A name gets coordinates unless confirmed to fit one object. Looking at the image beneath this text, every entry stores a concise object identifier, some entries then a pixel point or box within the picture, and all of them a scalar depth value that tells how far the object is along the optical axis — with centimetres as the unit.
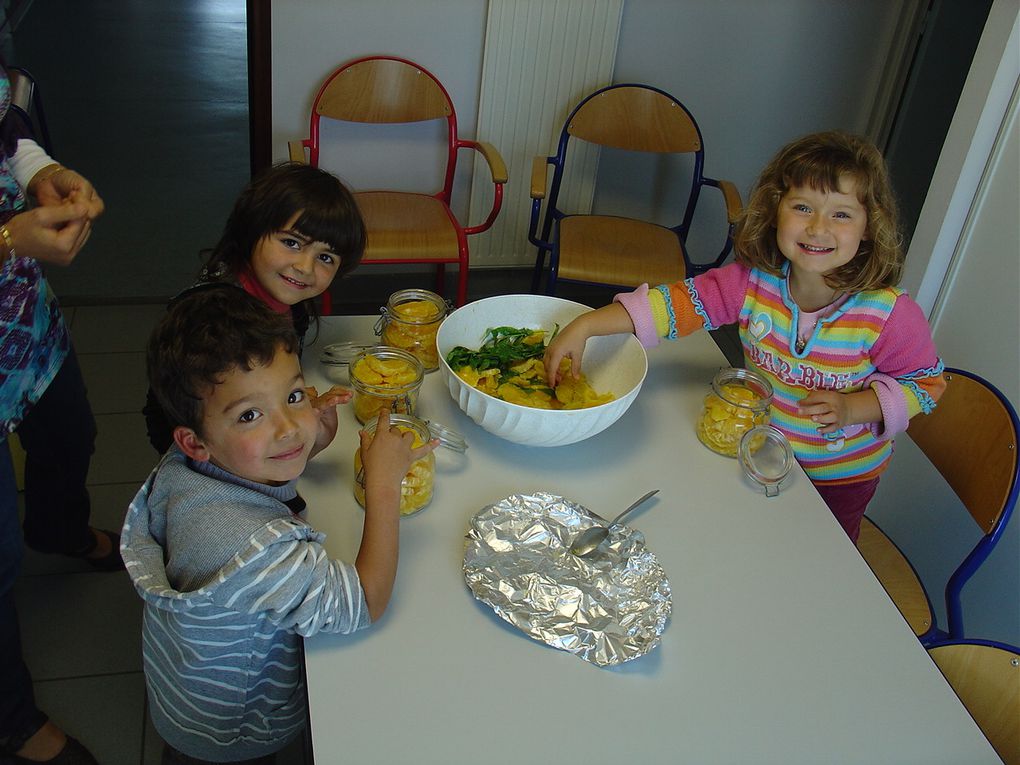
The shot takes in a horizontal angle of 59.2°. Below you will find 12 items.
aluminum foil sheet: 108
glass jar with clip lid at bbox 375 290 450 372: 151
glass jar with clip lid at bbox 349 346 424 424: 133
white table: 98
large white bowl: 129
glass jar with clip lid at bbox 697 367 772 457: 140
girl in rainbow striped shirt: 140
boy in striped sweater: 101
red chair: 259
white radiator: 288
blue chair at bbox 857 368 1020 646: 148
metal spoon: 119
